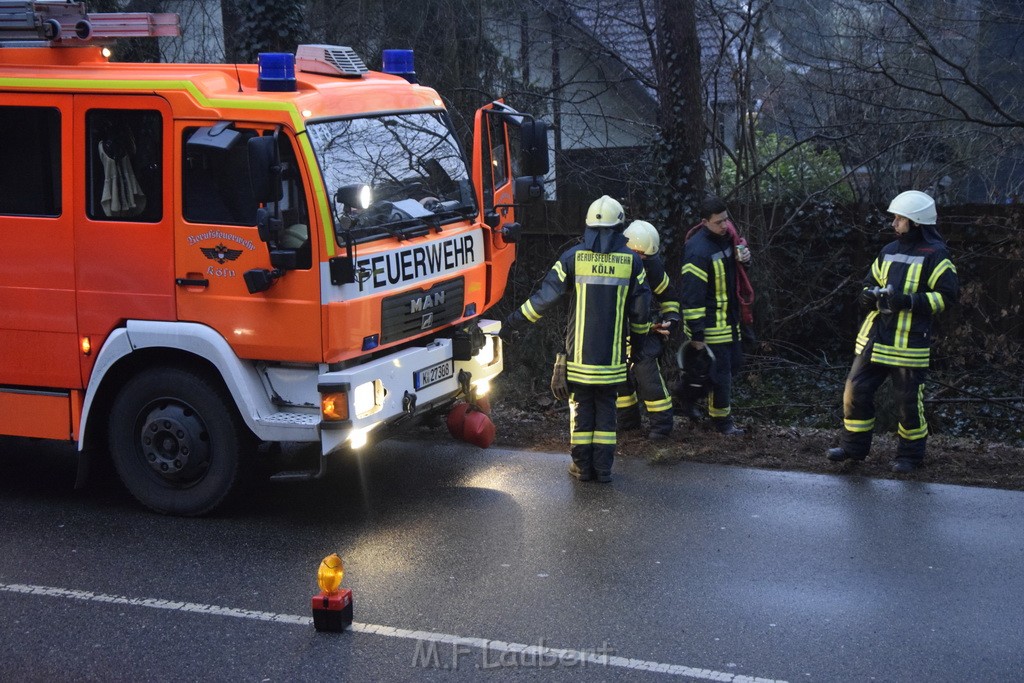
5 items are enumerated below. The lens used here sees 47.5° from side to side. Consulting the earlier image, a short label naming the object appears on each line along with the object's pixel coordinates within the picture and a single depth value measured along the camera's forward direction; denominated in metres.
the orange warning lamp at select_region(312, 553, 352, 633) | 4.89
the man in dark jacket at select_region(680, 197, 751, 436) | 8.00
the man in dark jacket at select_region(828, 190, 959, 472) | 7.03
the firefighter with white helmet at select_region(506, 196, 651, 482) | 6.99
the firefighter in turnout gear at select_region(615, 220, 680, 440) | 7.60
